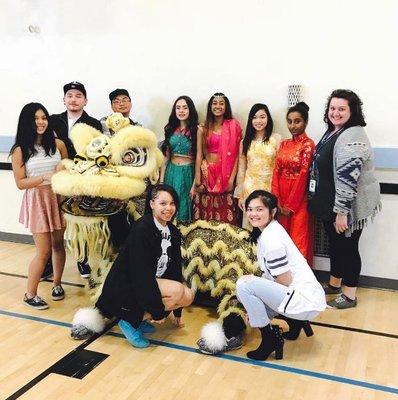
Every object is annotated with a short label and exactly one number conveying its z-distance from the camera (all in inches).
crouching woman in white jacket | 93.5
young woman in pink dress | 135.3
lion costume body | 103.9
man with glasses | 138.6
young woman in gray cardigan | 111.2
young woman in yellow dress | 130.5
